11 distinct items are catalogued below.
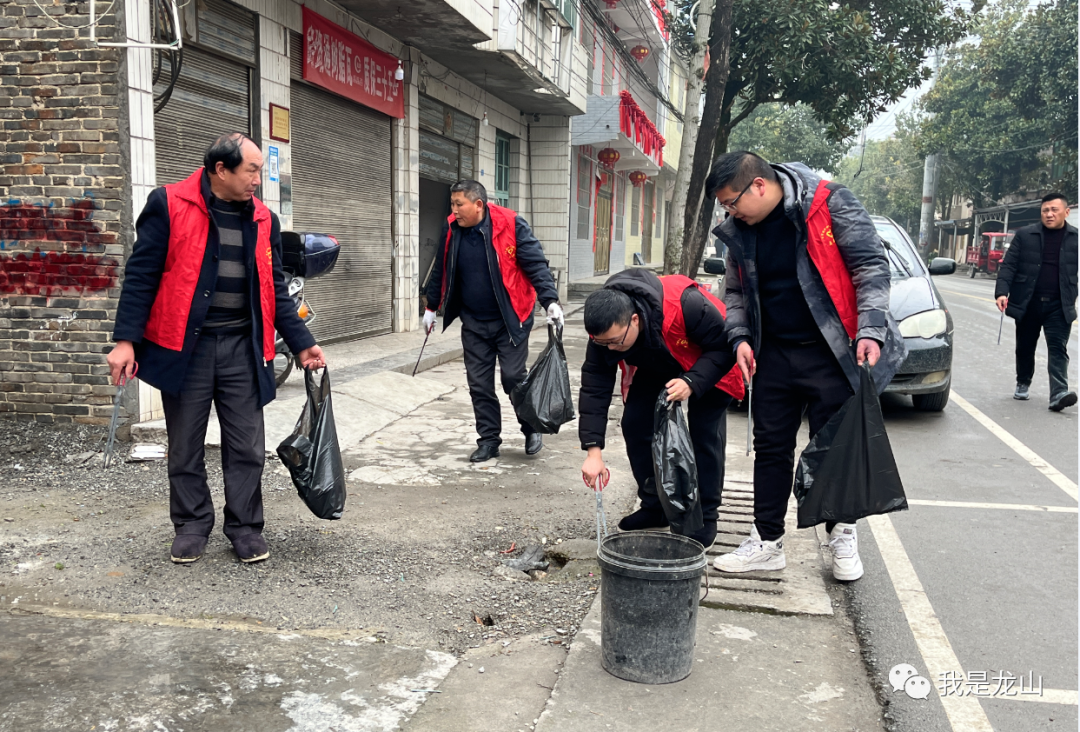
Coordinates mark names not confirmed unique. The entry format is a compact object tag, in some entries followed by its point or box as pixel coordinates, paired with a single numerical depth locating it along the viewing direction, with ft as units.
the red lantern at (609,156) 73.72
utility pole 144.56
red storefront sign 30.01
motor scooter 23.48
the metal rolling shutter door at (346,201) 30.58
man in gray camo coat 11.46
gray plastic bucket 9.23
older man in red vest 11.93
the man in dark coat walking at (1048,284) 25.82
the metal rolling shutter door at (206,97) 23.39
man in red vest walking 19.02
